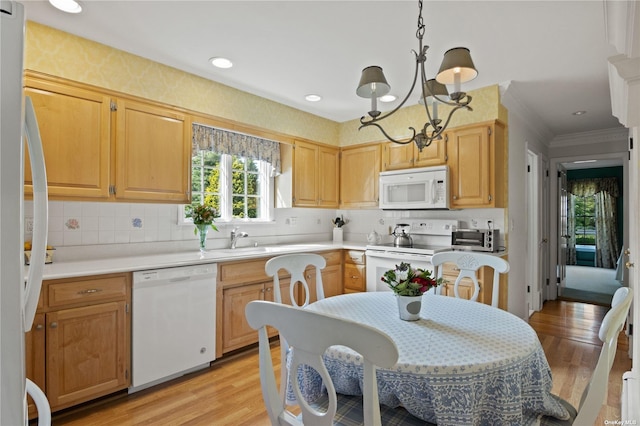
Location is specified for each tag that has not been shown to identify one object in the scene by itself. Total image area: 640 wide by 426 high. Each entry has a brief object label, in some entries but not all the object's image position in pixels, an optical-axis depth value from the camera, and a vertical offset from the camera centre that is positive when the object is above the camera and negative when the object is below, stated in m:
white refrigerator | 0.76 +0.00
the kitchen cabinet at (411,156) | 3.57 +0.67
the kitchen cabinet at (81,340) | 1.97 -0.76
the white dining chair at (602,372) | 1.10 -0.51
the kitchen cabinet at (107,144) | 2.22 +0.52
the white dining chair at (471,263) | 2.23 -0.31
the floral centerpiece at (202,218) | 3.04 -0.02
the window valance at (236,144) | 3.15 +0.73
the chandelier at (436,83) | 1.59 +0.69
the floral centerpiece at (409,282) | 1.60 -0.30
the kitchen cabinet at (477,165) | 3.25 +0.51
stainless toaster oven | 3.28 -0.22
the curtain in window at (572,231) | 8.18 -0.33
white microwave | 3.48 +0.31
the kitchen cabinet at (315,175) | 4.02 +0.51
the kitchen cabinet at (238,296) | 2.84 -0.70
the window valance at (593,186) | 7.86 +0.75
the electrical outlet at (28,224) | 2.31 -0.06
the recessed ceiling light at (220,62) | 2.73 +1.25
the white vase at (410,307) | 1.62 -0.43
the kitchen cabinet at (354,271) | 3.85 -0.62
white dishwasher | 2.35 -0.78
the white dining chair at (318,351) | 0.89 -0.37
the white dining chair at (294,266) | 2.17 -0.33
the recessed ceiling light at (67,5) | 1.98 +1.23
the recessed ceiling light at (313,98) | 3.61 +1.27
